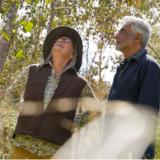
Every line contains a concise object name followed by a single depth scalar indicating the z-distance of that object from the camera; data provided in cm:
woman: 548
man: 476
